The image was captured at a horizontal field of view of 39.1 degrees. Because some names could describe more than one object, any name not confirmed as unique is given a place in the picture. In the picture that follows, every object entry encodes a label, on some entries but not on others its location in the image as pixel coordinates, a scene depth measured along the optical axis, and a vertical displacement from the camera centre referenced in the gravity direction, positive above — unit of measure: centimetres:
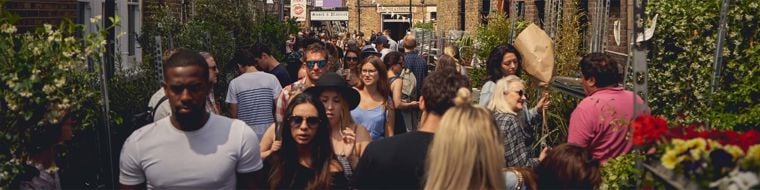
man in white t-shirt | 468 -55
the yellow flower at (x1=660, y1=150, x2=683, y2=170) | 408 -50
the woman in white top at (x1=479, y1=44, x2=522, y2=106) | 815 -28
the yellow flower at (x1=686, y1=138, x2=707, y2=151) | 404 -44
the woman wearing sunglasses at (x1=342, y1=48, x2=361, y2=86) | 970 -41
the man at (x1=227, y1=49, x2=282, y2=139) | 865 -61
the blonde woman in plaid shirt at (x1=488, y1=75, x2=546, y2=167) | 657 -58
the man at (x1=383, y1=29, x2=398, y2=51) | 2537 -49
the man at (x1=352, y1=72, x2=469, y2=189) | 492 -62
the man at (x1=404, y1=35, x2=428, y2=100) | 1395 -52
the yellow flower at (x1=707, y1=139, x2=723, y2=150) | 404 -44
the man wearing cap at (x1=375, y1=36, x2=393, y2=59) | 2227 -41
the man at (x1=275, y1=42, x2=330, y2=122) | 812 -37
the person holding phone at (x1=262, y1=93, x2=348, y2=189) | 535 -67
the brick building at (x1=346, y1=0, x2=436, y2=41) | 5625 +57
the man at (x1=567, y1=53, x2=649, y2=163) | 634 -52
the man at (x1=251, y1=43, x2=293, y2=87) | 1001 -40
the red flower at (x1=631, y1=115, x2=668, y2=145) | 436 -42
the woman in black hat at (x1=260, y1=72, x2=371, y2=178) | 608 -62
